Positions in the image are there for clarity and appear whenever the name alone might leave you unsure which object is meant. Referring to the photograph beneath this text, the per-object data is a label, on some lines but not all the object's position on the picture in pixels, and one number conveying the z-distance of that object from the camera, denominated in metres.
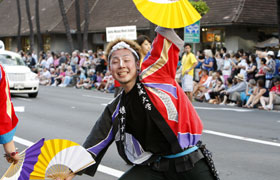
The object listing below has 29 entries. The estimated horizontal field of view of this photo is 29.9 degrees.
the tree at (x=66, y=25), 37.91
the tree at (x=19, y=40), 49.97
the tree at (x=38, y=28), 45.59
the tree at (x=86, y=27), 39.19
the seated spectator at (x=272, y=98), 16.09
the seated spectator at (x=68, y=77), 29.24
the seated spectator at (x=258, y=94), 16.53
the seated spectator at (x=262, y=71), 17.27
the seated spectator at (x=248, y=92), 17.17
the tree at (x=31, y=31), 47.08
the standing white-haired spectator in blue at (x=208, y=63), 20.69
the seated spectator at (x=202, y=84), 19.83
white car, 20.17
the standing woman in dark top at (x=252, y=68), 17.83
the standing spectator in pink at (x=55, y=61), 32.91
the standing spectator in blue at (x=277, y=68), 16.98
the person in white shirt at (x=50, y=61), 33.75
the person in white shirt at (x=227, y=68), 19.73
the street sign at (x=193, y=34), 20.50
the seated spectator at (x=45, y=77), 31.73
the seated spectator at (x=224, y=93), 18.05
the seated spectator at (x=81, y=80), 27.58
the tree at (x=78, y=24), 40.19
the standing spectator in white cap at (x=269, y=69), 17.00
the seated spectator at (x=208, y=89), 19.12
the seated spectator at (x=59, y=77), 30.57
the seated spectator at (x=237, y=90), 17.48
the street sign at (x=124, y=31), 27.02
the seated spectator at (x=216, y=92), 18.59
